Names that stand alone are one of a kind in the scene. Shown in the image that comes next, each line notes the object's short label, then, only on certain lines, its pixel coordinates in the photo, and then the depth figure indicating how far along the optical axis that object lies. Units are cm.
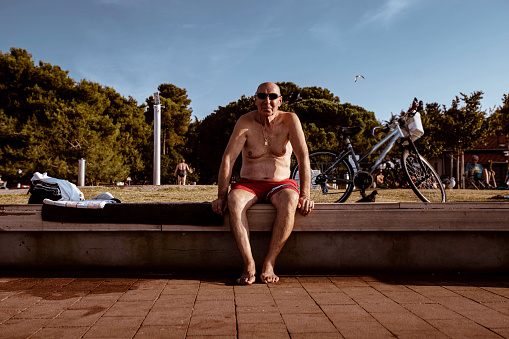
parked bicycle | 545
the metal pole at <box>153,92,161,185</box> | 1847
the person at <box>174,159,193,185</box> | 1923
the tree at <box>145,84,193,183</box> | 4191
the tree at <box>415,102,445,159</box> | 2336
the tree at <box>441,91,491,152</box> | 2262
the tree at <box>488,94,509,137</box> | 2000
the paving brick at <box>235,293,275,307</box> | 269
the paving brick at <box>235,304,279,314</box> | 253
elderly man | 339
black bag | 434
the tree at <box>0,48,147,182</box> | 2278
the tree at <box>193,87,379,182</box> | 3391
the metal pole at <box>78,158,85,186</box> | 1833
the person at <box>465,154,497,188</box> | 1822
